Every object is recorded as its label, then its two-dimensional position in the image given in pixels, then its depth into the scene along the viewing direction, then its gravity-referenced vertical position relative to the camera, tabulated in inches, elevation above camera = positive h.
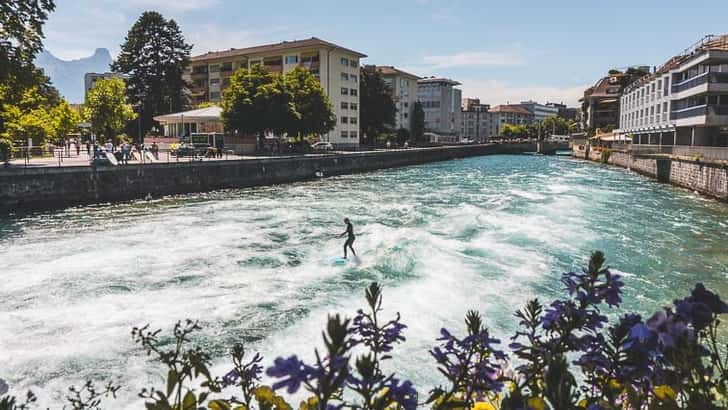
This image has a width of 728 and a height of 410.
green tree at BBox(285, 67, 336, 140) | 2266.2 +174.1
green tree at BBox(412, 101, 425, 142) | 4259.4 +180.0
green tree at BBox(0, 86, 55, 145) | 1477.6 +60.4
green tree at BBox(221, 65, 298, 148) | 2073.1 +151.4
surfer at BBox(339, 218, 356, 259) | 659.8 -112.0
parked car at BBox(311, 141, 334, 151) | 2625.5 -4.6
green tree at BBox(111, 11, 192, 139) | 2942.9 +434.2
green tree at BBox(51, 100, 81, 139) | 2252.0 +109.8
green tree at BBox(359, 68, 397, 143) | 3316.9 +265.3
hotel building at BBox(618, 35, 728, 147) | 1723.7 +173.2
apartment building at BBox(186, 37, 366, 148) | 2952.8 +460.6
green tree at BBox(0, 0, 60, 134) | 1080.2 +217.4
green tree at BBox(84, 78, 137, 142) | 2224.4 +165.5
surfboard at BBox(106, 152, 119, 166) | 1295.5 -33.5
